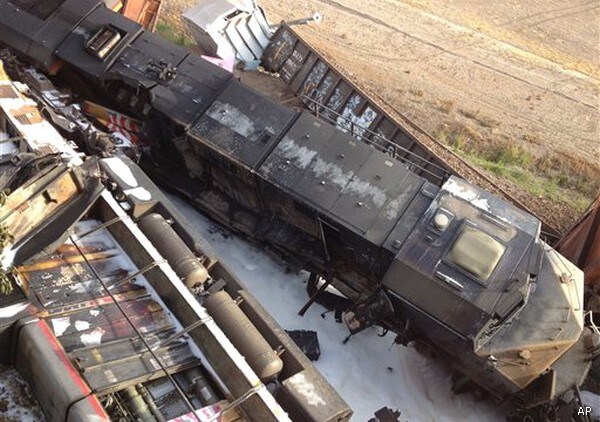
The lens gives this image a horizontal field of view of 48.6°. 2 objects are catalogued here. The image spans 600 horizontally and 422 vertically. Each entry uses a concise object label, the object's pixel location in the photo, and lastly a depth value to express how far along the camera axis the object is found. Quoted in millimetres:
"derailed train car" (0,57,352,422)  7684
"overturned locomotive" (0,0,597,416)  10961
